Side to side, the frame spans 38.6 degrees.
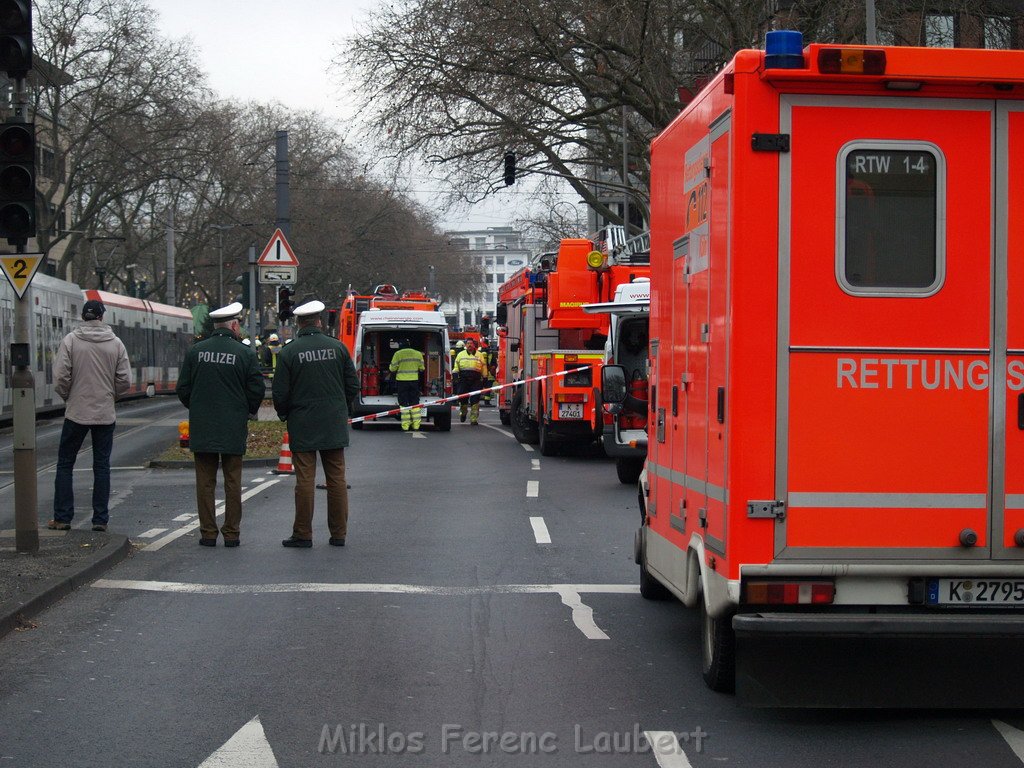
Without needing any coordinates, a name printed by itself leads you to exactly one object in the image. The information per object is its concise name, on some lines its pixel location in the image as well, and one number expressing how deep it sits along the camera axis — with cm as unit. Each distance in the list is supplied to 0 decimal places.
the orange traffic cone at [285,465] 1889
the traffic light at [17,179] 1014
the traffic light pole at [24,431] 1041
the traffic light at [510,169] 3375
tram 3113
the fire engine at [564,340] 2144
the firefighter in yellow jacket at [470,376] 3294
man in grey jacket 1219
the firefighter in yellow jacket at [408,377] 2741
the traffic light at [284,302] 2364
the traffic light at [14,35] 999
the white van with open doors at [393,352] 2948
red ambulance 598
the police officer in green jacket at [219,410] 1174
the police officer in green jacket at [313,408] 1179
